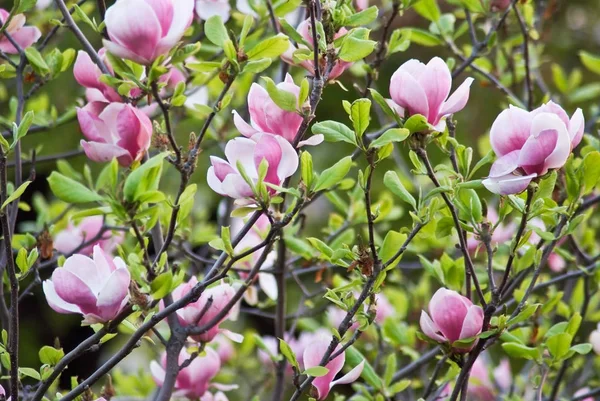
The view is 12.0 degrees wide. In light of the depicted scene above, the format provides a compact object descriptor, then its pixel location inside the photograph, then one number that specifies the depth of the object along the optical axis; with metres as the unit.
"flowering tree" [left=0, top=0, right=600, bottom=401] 2.61
